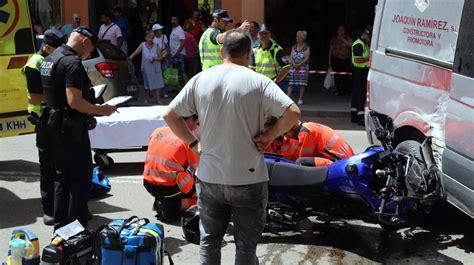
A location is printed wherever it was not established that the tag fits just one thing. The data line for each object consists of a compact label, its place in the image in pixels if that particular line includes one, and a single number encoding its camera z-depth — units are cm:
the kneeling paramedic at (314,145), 632
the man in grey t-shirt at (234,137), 384
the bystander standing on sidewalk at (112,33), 1532
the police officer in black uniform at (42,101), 621
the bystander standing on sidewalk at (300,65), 1353
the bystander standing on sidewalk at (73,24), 1552
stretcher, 814
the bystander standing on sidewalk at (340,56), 1551
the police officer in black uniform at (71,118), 527
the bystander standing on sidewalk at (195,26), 1587
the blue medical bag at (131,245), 443
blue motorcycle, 531
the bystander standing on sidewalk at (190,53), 1513
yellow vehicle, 805
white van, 508
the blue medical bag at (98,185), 723
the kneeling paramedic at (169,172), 602
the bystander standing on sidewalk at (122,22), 1626
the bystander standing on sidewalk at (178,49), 1479
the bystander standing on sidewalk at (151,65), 1403
